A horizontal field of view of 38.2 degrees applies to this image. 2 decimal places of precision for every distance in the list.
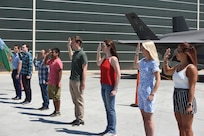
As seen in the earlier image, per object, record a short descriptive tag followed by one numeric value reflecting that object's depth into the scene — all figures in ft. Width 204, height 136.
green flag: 33.48
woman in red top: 18.47
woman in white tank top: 13.76
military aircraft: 68.59
